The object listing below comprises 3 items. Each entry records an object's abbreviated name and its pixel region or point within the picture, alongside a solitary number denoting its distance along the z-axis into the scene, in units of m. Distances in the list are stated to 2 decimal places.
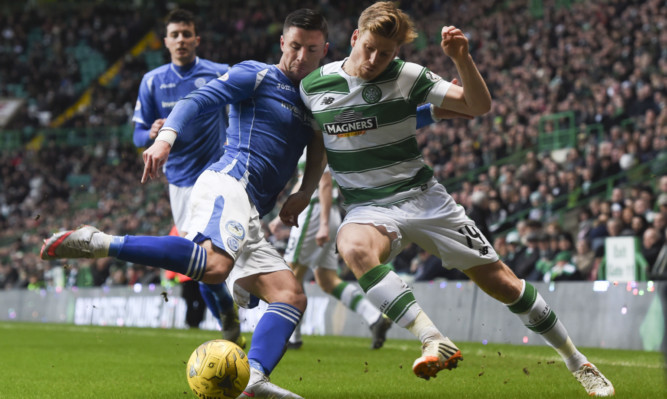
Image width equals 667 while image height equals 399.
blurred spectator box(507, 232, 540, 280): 11.91
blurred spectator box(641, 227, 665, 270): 10.64
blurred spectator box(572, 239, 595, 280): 11.43
